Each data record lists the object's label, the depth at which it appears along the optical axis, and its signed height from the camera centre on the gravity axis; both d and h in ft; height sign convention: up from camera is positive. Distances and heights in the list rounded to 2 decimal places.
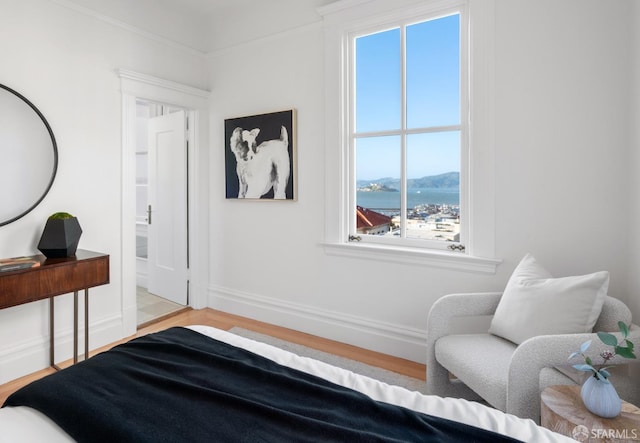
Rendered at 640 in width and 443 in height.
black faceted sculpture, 7.90 -0.55
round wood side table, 3.76 -2.22
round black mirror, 7.74 +1.25
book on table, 6.91 -0.98
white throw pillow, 5.43 -1.42
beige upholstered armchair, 4.86 -2.20
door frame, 10.05 +1.05
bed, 3.19 -1.87
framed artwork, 10.48 +1.69
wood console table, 6.86 -1.36
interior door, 12.46 +0.19
